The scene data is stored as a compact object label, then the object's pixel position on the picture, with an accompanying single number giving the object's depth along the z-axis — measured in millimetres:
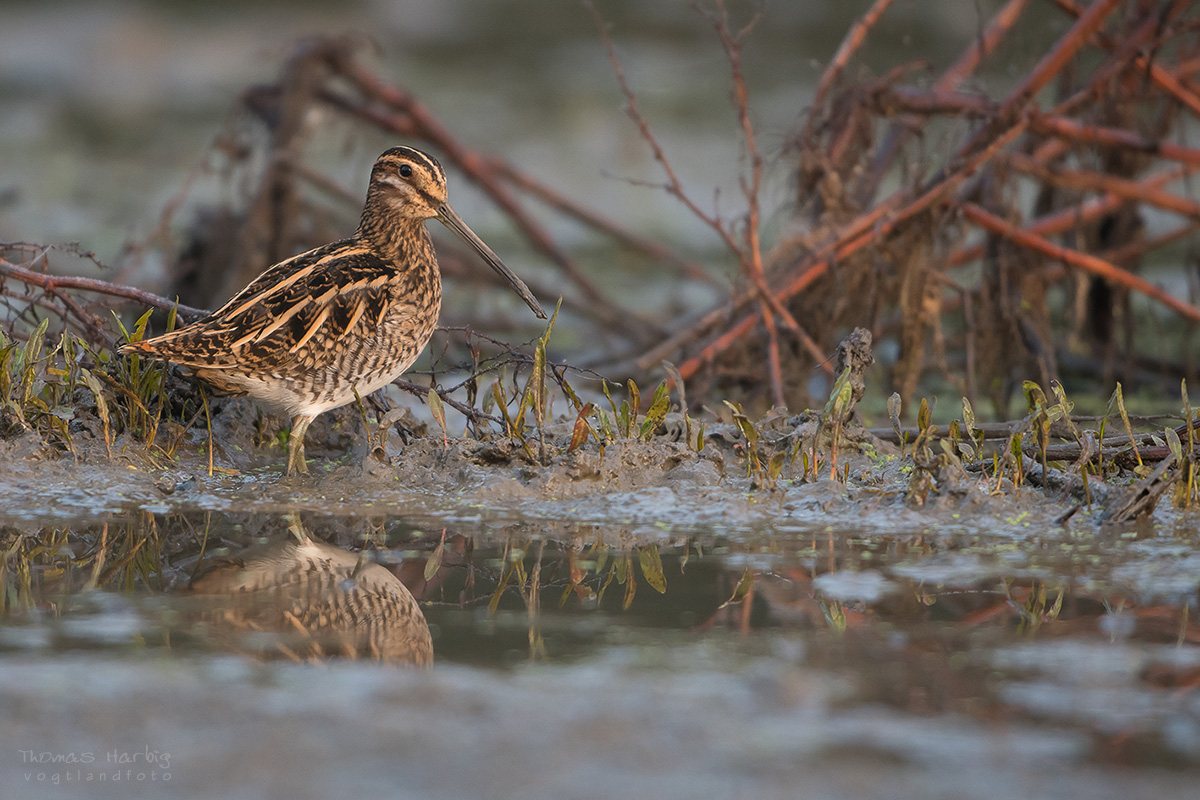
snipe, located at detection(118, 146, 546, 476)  8336
